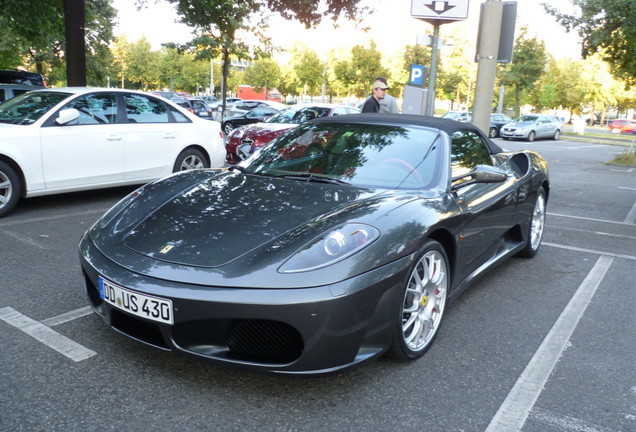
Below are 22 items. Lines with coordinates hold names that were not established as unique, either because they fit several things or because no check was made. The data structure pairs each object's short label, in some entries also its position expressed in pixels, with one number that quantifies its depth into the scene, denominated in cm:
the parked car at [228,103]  3814
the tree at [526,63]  3759
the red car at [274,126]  1052
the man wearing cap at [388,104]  847
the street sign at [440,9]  861
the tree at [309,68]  5909
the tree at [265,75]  6188
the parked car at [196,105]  2945
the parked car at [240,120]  2002
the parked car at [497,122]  2966
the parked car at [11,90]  987
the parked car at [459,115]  3042
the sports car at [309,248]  241
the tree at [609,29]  1462
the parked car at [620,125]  4859
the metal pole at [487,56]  779
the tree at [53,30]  1167
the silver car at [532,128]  2772
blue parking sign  1045
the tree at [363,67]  5156
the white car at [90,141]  607
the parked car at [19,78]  1188
